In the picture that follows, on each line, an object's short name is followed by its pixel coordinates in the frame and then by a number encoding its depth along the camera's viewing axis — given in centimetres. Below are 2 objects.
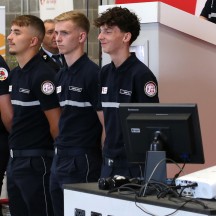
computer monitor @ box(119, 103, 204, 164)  479
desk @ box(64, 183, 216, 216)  425
